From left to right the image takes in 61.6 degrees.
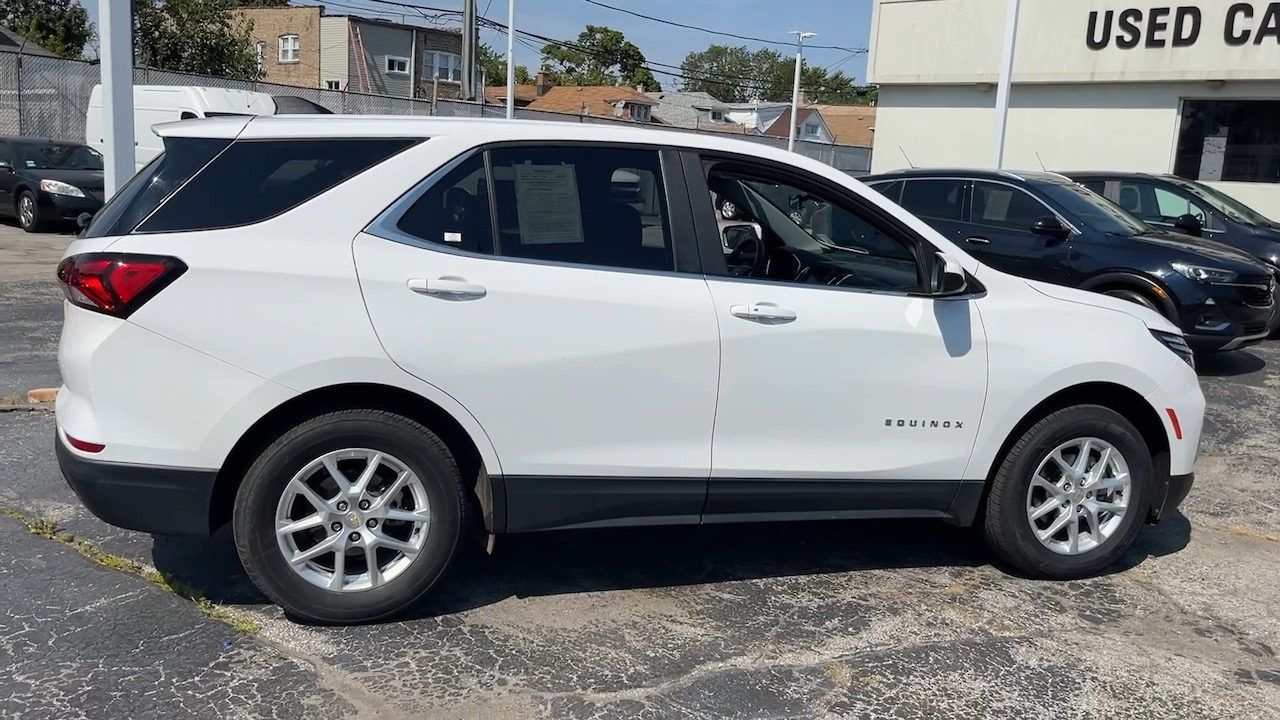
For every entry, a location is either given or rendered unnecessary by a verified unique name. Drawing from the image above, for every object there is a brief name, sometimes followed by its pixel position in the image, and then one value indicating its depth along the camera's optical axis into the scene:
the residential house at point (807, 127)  70.12
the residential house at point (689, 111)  73.19
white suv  3.55
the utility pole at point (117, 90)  6.75
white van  16.00
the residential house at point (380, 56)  51.75
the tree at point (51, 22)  41.53
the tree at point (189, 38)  34.06
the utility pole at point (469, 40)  29.89
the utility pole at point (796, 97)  36.51
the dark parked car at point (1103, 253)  8.91
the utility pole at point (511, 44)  27.80
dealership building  17.52
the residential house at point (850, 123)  73.44
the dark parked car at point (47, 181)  16.28
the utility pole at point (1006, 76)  14.89
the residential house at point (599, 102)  61.78
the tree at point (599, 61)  88.56
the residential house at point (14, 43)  34.27
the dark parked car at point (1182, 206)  11.39
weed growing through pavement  3.88
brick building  52.97
